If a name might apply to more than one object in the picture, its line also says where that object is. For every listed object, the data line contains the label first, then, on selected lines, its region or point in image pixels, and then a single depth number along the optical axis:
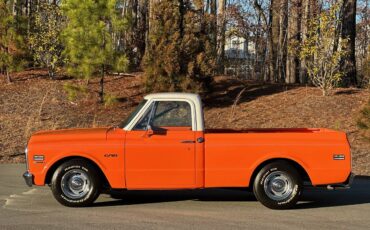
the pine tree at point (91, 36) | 16.98
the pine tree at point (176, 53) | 16.86
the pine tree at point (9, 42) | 19.36
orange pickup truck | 7.80
